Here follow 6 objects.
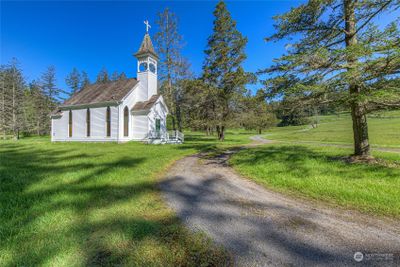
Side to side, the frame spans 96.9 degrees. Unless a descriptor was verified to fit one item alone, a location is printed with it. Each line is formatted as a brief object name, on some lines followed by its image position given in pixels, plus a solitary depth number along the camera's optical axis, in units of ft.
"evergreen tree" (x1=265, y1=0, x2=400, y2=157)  15.85
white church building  60.03
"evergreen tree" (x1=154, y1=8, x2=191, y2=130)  75.61
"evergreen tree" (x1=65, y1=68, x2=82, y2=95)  169.37
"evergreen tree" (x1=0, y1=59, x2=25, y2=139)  98.68
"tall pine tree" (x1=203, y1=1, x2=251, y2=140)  65.62
